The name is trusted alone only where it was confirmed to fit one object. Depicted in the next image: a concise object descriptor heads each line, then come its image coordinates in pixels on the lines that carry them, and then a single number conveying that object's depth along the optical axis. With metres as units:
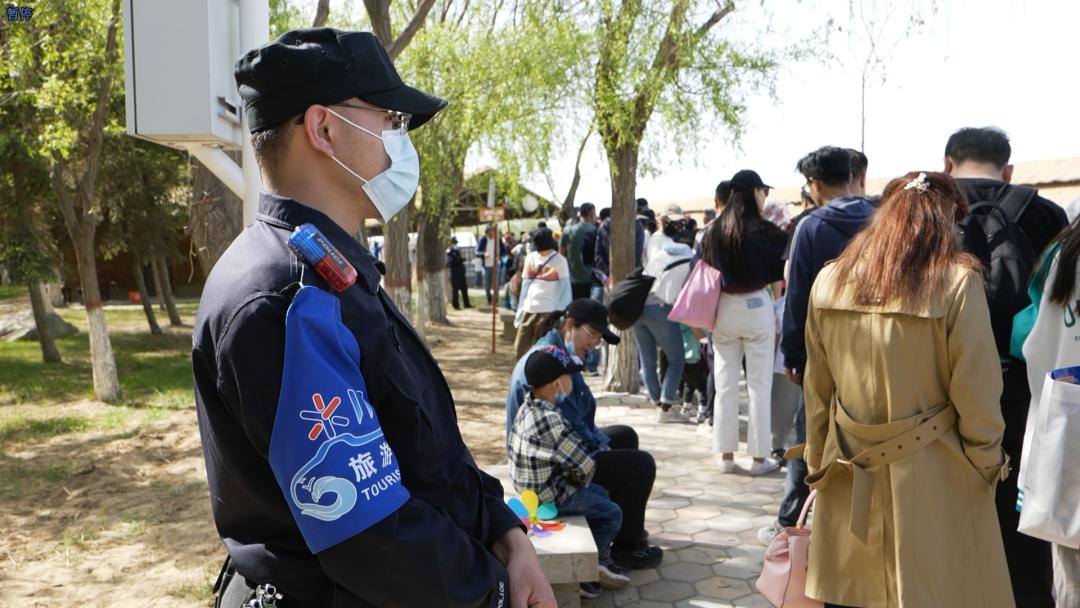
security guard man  1.28
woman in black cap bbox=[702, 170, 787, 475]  5.55
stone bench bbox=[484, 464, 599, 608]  3.55
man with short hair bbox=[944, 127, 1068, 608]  3.14
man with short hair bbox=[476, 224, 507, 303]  14.84
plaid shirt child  3.73
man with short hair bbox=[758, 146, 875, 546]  3.90
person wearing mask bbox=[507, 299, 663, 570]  4.25
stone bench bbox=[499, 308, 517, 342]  14.40
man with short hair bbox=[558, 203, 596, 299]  10.70
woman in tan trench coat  2.53
